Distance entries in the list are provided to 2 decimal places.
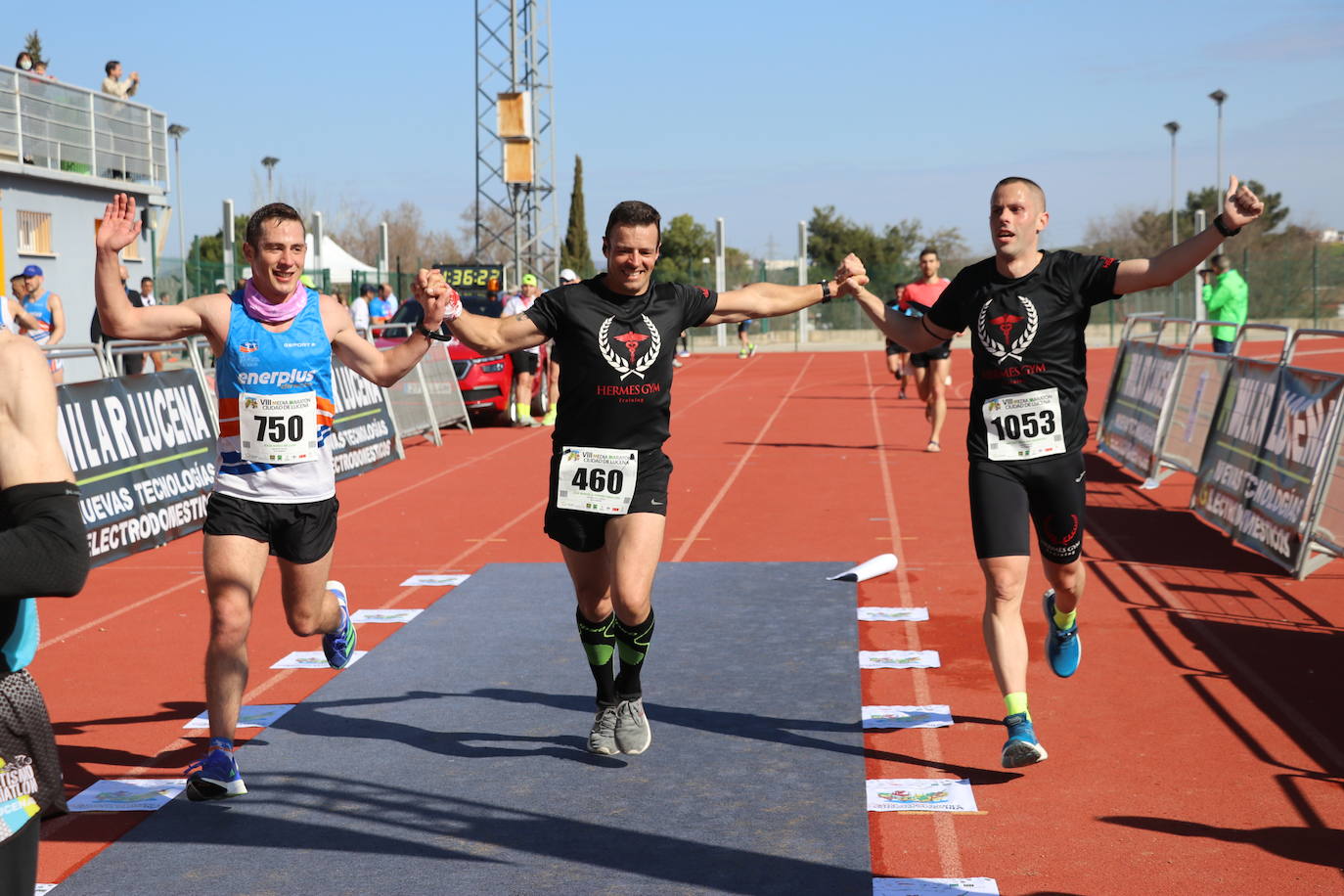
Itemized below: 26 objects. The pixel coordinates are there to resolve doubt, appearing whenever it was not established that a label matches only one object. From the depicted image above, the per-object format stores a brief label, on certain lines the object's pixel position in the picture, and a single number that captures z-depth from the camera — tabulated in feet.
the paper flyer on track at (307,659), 24.49
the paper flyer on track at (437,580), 31.71
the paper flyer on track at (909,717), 20.20
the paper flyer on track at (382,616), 28.19
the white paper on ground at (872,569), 30.73
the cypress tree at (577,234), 230.15
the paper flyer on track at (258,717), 20.87
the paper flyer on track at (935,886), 14.10
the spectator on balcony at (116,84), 89.56
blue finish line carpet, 14.93
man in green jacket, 64.13
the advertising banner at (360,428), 50.57
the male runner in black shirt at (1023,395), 18.51
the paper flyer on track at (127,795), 17.35
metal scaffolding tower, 135.64
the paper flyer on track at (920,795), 16.80
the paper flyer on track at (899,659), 23.62
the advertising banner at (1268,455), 29.66
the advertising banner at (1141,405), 44.86
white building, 80.53
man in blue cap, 55.11
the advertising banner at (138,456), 34.12
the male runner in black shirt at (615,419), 18.52
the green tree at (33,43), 178.18
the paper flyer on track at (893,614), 27.07
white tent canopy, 148.97
